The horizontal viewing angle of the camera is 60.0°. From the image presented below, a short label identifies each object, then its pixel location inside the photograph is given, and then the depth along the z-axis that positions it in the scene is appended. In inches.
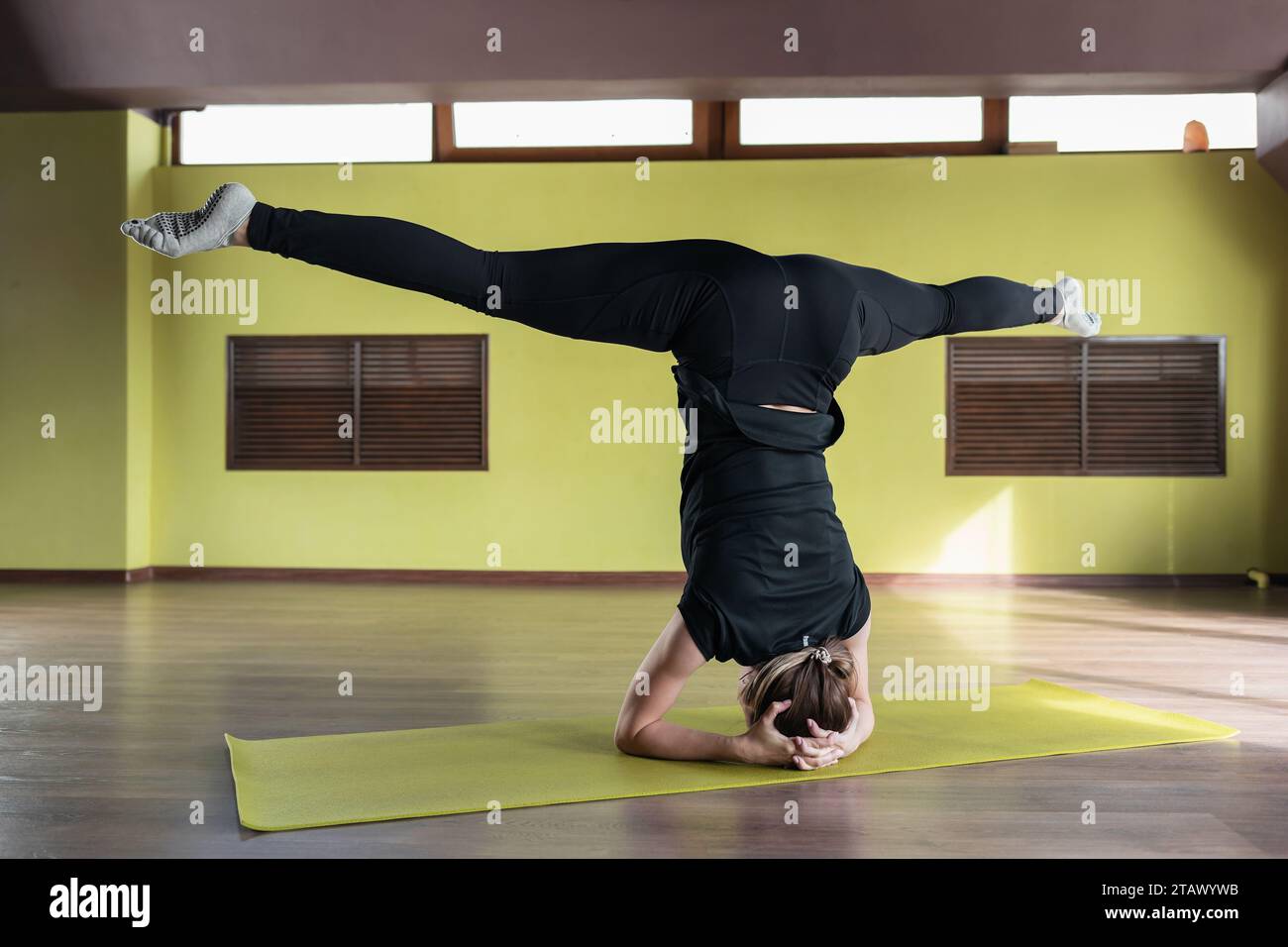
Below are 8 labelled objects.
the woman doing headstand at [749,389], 92.0
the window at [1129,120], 272.7
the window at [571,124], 280.2
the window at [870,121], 277.1
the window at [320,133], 284.0
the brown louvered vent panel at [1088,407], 272.7
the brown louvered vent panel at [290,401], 284.5
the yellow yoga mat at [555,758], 93.0
